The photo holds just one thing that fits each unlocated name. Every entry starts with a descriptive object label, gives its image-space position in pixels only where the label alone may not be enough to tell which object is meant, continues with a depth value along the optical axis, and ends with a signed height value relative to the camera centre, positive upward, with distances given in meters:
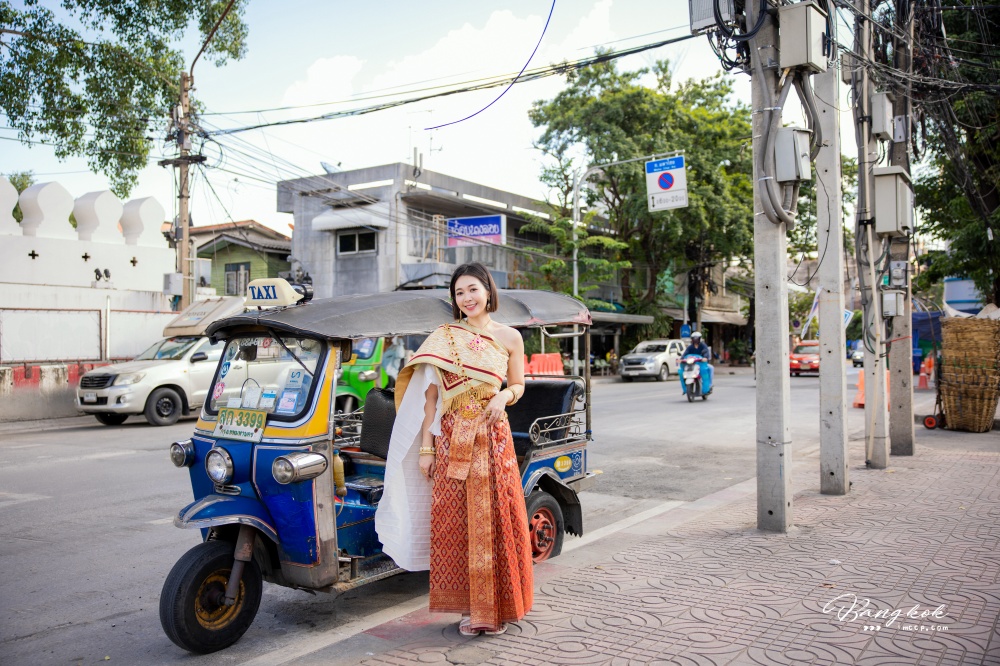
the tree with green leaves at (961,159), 12.34 +3.88
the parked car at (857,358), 39.73 -1.00
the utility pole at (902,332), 10.34 +0.08
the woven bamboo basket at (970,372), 12.66 -0.58
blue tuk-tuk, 4.09 -0.66
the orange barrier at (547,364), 19.70 -0.51
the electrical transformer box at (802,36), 6.23 +2.44
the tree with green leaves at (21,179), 31.90 +7.11
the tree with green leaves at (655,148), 30.81 +7.77
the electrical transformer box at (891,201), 9.55 +1.69
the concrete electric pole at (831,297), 7.61 +0.41
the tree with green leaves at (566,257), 27.64 +3.37
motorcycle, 18.61 -0.82
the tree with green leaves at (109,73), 16.61 +6.28
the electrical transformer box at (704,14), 6.48 +2.71
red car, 32.84 -0.81
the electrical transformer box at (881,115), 9.41 +2.69
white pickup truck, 14.68 -0.63
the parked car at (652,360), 29.58 -0.67
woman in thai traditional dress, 4.16 -0.71
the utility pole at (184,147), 18.28 +4.73
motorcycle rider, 18.77 -0.23
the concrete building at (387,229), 27.58 +4.32
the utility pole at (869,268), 9.14 +0.84
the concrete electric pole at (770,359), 6.23 -0.15
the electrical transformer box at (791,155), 6.20 +1.47
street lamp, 26.47 +4.37
